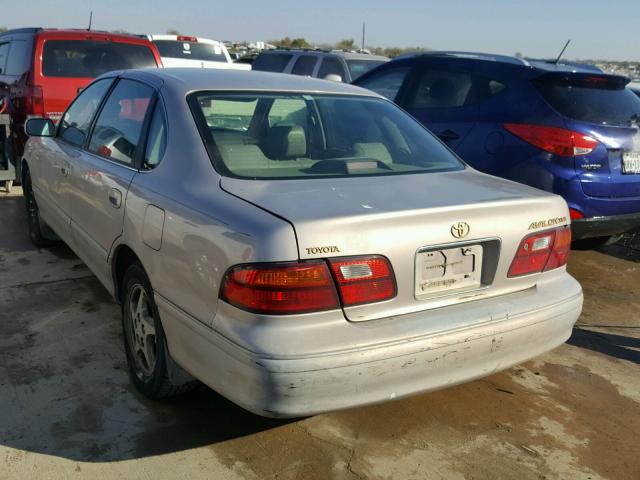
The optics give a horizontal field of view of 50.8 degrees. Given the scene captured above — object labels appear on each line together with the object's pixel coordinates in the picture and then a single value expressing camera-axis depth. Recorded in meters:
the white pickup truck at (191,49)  14.36
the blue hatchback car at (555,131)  4.77
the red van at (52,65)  7.09
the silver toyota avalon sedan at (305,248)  2.37
